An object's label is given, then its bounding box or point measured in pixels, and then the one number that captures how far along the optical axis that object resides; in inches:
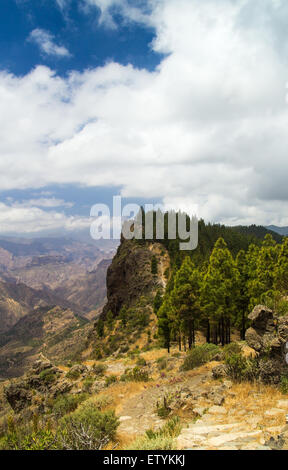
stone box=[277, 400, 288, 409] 320.8
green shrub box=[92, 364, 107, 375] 1005.0
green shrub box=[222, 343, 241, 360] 625.1
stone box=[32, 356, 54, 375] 812.0
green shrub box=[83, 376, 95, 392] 706.4
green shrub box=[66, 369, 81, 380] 904.0
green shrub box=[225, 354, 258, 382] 437.7
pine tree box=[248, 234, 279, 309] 1031.6
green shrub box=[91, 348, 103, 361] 2136.6
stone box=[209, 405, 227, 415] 343.0
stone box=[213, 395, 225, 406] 377.4
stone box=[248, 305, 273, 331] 453.4
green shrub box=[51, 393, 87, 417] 538.5
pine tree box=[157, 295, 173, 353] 1387.9
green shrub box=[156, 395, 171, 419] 397.8
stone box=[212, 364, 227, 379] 511.4
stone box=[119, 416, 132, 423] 418.0
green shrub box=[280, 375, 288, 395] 365.4
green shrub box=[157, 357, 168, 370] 879.4
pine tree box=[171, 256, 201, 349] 1183.4
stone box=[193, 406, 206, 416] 347.8
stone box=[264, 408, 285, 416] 295.4
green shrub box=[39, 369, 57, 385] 770.2
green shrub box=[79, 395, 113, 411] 473.4
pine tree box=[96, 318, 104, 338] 2822.3
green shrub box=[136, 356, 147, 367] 1082.7
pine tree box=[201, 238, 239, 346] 1112.8
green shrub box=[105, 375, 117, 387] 751.4
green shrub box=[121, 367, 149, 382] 729.6
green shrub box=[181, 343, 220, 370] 724.7
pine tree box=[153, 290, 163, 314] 2145.7
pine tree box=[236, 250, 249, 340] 1143.0
